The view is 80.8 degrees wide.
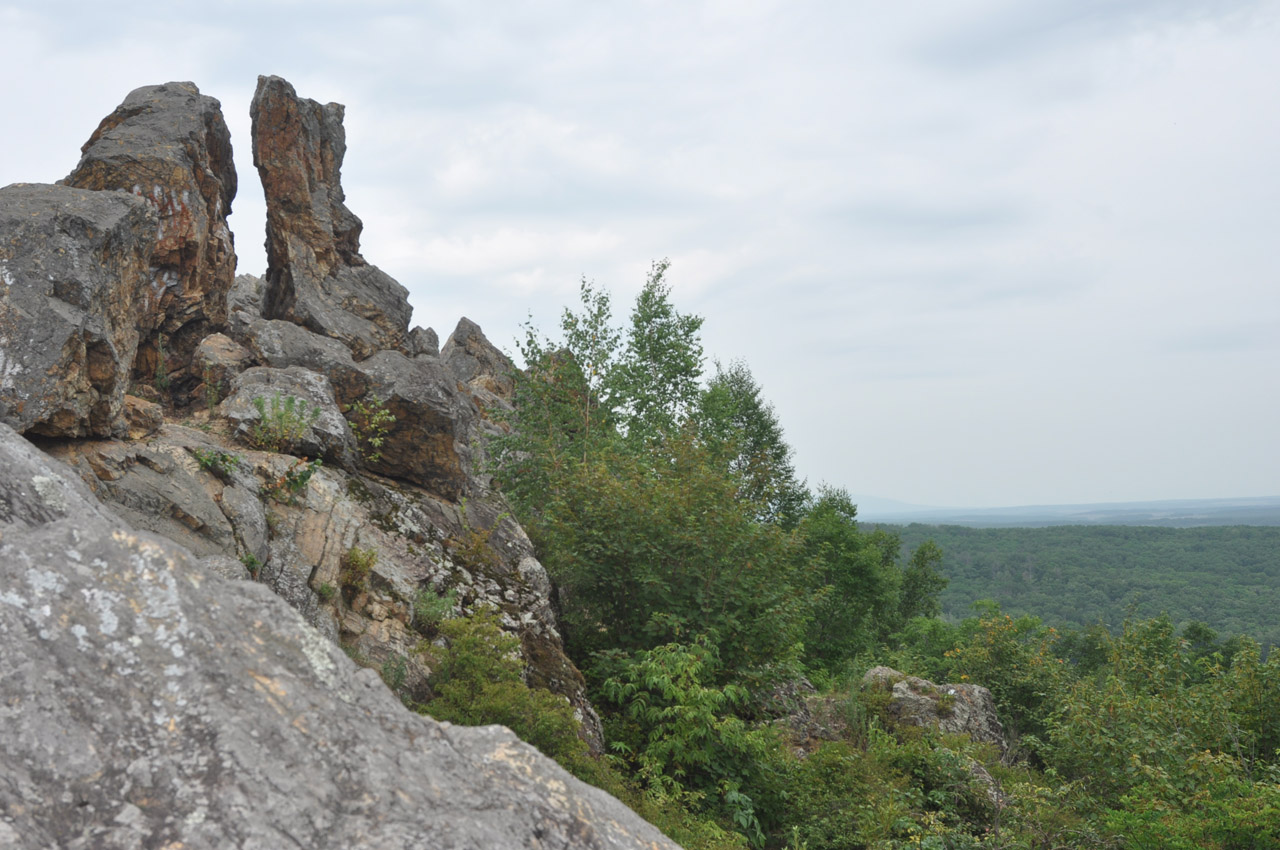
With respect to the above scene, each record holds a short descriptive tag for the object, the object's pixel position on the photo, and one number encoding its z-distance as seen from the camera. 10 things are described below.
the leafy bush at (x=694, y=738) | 9.36
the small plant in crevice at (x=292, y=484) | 8.71
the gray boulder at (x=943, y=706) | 16.77
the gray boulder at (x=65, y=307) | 6.12
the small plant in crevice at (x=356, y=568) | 8.55
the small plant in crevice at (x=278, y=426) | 9.74
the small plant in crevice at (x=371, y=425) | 11.63
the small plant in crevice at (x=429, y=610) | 8.74
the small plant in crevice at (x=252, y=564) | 7.04
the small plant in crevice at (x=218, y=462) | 7.80
